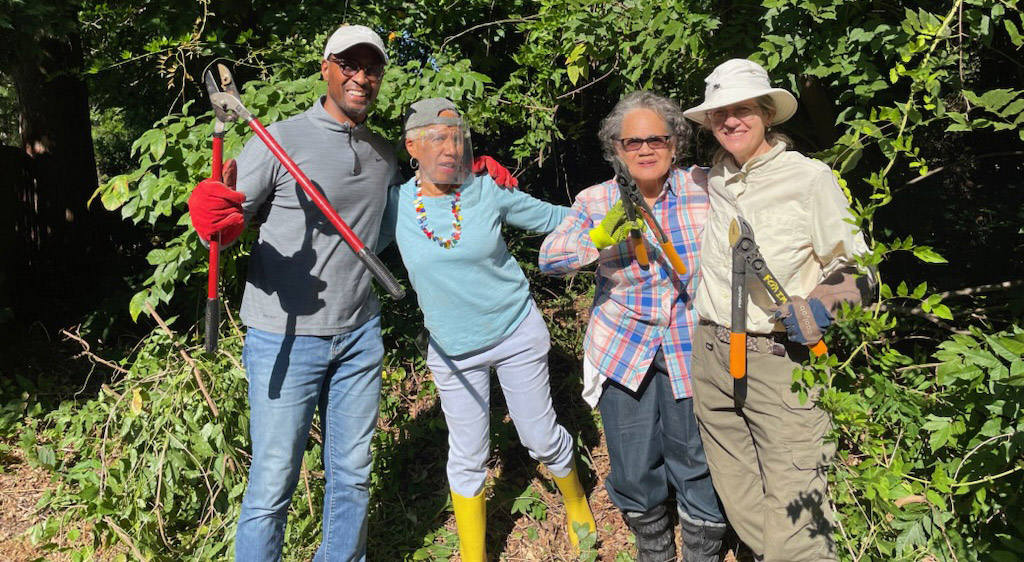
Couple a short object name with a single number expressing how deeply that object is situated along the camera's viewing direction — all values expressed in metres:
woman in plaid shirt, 2.64
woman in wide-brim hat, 2.20
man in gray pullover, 2.57
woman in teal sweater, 2.72
